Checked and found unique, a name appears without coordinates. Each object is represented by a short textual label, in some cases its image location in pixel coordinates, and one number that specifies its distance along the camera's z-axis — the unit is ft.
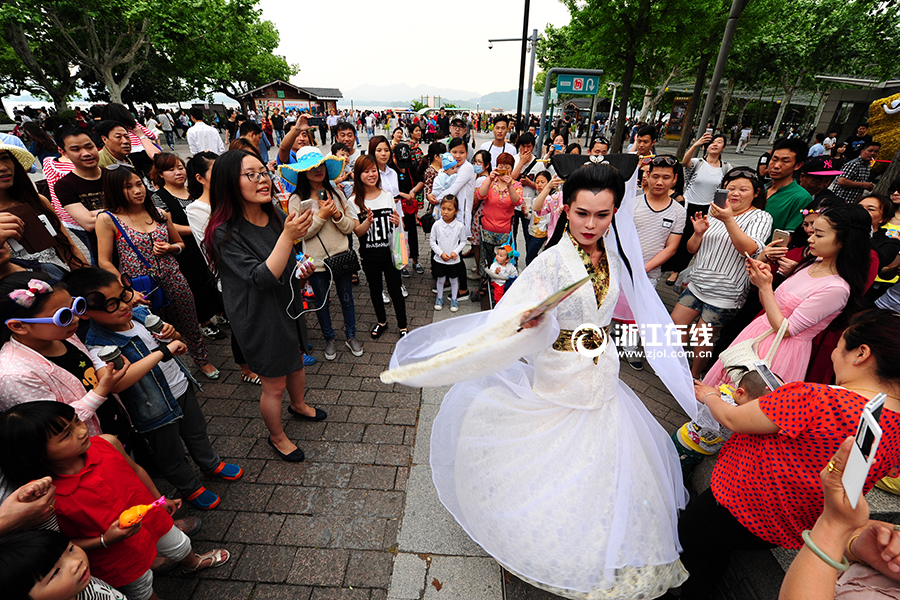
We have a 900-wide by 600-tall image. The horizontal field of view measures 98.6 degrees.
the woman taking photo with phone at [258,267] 7.77
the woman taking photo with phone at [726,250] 11.26
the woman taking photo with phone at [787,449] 4.50
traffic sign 27.61
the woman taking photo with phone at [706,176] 17.11
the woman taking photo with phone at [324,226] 11.49
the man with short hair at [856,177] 19.57
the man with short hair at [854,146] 31.04
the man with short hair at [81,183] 11.52
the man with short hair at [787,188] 13.14
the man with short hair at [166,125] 63.21
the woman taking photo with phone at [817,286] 7.90
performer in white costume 6.26
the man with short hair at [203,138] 24.03
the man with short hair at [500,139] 23.09
